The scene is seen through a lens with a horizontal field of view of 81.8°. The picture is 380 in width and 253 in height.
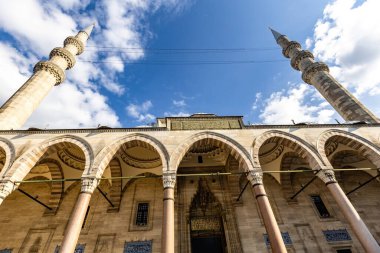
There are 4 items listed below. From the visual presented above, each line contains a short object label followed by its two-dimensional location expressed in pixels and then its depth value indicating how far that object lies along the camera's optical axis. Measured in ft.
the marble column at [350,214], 20.48
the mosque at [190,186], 26.07
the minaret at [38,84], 34.74
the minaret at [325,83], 39.36
